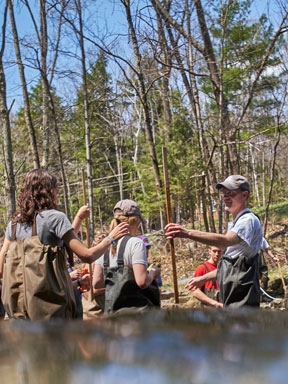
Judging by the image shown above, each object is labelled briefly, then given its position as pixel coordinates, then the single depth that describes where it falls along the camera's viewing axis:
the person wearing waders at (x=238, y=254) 3.46
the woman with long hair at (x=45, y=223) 2.90
